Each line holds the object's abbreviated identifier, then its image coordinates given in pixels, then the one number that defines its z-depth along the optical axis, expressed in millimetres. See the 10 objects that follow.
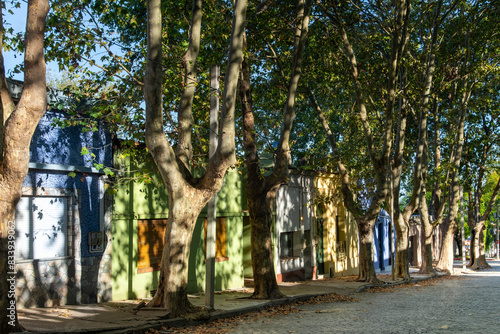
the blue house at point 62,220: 11562
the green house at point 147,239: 13638
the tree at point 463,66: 21750
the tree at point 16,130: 7660
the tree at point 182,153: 10430
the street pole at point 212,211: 12016
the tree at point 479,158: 26859
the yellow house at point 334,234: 24297
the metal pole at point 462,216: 28969
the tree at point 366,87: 18469
